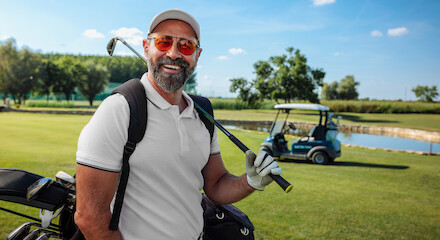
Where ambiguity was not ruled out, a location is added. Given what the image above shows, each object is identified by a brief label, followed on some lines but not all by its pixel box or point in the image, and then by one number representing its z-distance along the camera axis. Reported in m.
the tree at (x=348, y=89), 85.28
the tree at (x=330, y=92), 87.56
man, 1.30
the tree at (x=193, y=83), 87.05
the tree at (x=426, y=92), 82.19
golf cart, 9.88
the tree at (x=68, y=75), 55.28
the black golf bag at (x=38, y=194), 1.54
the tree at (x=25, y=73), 48.45
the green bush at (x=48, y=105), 45.88
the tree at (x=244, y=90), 50.51
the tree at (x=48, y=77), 53.01
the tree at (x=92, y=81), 57.51
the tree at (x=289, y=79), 44.47
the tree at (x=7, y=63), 47.66
